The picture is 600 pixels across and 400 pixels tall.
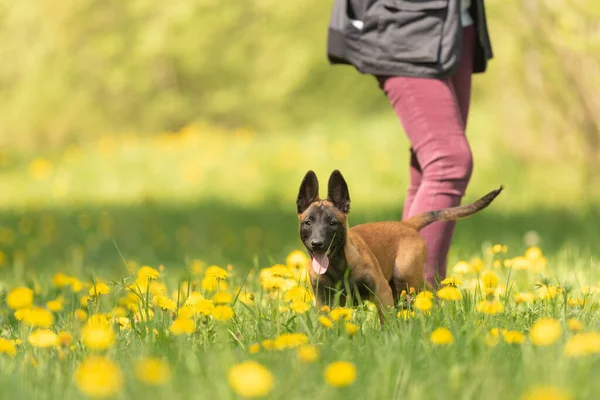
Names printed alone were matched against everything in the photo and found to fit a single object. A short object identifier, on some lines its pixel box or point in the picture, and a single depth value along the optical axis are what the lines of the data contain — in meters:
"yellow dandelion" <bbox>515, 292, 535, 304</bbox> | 6.05
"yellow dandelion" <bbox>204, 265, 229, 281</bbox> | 5.96
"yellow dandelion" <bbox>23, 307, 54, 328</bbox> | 4.53
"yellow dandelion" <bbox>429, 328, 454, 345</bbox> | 4.25
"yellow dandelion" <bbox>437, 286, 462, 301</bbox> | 5.18
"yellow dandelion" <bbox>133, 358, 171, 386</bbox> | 3.35
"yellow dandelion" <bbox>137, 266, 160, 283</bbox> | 6.00
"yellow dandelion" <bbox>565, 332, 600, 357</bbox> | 3.72
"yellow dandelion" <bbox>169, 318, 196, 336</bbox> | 4.53
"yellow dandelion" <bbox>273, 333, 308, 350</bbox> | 4.34
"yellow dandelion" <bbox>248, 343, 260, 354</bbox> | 4.53
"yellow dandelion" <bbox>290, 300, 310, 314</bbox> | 5.08
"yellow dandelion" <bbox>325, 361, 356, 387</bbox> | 3.41
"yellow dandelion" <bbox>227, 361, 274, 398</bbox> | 3.12
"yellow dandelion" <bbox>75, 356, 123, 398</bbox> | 3.07
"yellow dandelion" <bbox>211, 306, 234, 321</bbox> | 4.99
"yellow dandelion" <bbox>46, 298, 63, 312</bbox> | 6.04
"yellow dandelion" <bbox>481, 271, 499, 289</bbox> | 6.09
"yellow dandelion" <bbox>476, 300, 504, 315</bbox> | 4.80
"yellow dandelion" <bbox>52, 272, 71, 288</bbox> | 6.93
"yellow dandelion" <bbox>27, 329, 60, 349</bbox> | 4.68
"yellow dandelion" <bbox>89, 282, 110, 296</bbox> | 5.89
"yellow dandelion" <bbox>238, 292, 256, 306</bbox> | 5.88
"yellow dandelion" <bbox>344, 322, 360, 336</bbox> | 4.76
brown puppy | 6.04
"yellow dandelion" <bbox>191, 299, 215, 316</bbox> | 5.19
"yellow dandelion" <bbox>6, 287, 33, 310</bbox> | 4.99
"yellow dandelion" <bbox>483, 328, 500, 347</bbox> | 4.49
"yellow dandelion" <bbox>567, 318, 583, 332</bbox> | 4.52
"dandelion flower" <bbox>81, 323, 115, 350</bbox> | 3.90
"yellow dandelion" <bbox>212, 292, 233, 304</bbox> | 5.20
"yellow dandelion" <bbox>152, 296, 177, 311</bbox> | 5.70
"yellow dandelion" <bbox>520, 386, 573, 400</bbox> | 2.93
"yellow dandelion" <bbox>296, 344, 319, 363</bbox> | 3.88
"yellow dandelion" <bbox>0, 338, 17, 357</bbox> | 4.80
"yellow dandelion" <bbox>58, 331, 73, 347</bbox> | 4.59
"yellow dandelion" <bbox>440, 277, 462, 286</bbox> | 5.90
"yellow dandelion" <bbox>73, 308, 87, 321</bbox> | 5.82
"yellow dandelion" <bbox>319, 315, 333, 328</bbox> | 4.84
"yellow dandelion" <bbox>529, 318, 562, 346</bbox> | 3.81
